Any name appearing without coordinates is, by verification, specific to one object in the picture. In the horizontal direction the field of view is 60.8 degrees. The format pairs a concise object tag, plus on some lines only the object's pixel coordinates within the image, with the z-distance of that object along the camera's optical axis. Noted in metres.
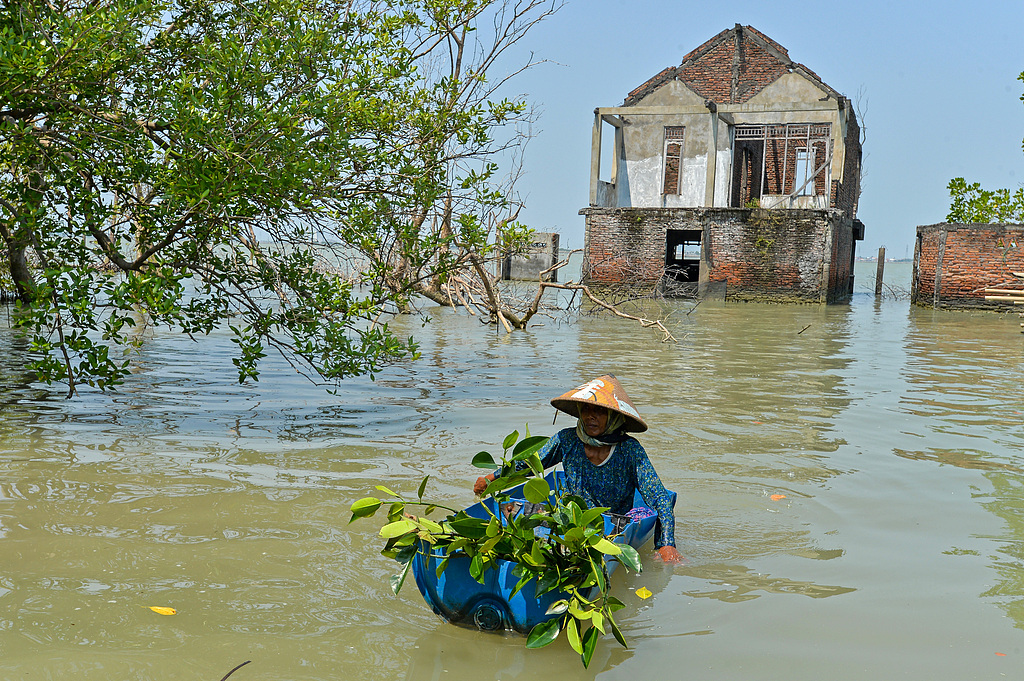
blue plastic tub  3.60
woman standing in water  4.51
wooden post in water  32.36
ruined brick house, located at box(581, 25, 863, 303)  24.70
